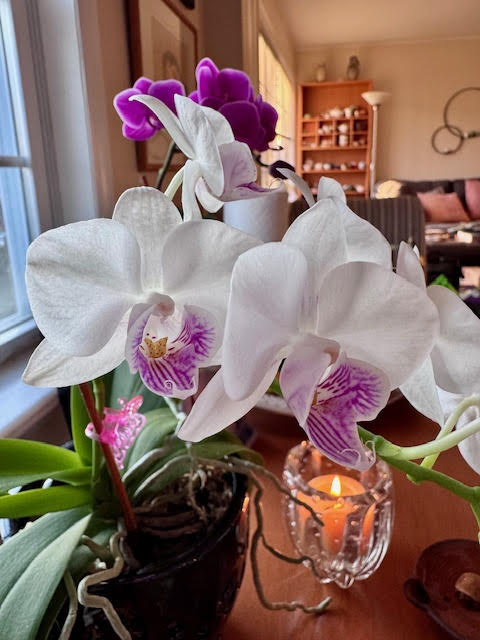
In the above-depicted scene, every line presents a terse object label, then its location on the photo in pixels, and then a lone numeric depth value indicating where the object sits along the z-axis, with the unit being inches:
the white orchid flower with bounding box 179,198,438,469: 6.8
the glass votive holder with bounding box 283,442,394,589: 20.3
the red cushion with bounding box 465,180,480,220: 205.2
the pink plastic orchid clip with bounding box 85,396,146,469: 14.1
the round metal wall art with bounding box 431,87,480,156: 215.5
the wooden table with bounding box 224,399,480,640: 18.8
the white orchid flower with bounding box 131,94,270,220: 8.7
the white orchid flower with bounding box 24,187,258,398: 8.0
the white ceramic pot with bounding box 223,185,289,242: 42.5
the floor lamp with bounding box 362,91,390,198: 191.6
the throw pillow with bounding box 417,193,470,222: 202.7
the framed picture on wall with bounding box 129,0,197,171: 46.9
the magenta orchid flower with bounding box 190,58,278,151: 16.1
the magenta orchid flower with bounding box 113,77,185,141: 15.7
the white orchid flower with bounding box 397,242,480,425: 8.8
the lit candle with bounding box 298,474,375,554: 20.3
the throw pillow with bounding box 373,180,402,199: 123.8
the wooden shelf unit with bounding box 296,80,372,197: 218.4
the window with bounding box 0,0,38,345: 37.2
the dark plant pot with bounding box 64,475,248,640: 13.6
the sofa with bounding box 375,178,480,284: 150.1
